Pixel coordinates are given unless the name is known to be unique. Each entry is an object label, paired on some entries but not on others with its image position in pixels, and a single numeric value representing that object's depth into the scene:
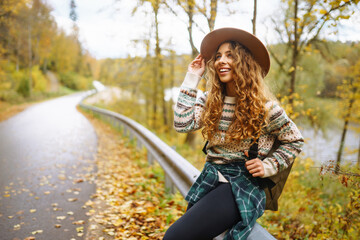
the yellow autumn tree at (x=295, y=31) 6.53
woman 1.73
